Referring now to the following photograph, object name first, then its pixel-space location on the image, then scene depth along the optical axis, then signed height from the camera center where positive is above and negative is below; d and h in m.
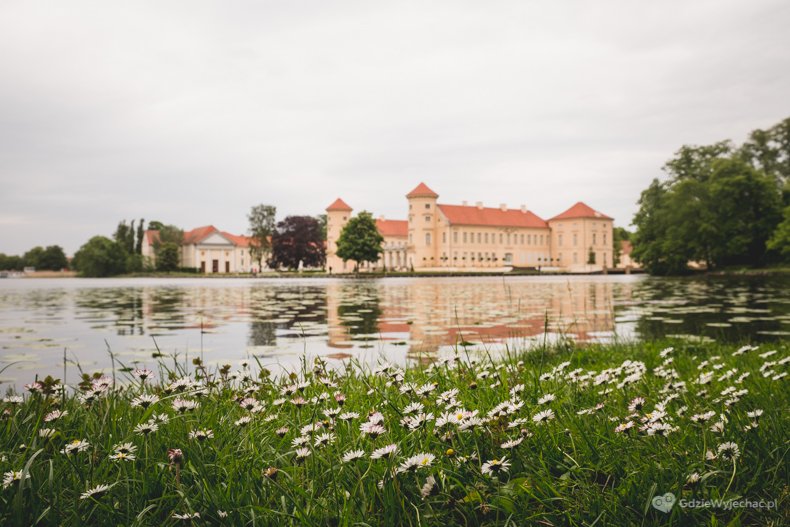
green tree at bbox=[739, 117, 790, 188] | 59.06 +12.81
